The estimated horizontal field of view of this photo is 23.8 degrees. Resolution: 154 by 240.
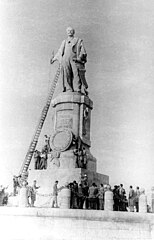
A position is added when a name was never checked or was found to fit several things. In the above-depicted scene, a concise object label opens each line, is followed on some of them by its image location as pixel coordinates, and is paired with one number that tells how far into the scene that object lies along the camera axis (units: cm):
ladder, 2419
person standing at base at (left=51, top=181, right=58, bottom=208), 1557
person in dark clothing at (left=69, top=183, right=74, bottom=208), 1562
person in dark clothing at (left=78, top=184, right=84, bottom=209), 1598
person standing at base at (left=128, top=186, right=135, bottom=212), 1667
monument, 1916
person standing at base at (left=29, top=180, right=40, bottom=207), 1617
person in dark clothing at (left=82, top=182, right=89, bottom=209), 1645
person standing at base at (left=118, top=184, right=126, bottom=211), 1677
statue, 2261
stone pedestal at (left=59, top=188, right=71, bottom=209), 1495
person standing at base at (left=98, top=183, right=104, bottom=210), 1628
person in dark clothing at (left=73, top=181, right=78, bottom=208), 1575
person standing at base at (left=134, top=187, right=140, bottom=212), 1657
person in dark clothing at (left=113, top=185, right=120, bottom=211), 1656
